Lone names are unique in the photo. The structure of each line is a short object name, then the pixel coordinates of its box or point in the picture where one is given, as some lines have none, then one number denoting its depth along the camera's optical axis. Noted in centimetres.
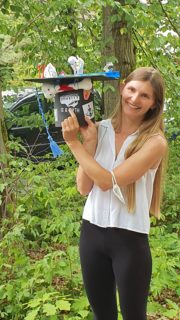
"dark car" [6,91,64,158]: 526
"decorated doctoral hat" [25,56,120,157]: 195
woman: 197
